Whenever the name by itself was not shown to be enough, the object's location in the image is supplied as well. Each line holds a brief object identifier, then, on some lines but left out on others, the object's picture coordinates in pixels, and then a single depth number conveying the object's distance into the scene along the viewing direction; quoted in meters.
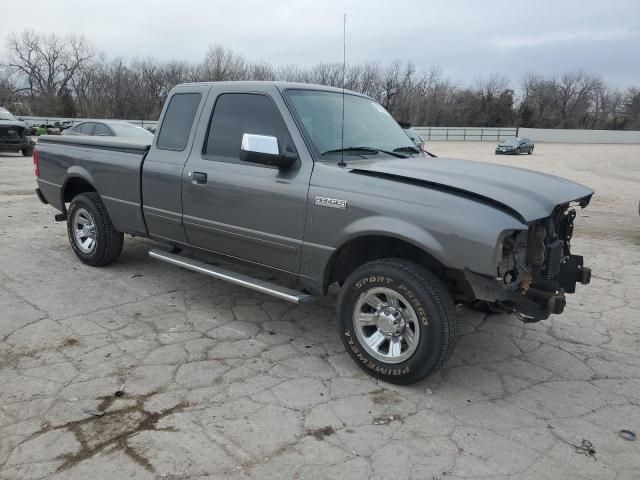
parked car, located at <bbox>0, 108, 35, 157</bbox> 18.90
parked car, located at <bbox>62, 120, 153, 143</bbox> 13.10
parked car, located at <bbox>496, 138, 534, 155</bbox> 38.47
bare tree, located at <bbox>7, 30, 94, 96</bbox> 75.12
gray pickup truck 3.28
